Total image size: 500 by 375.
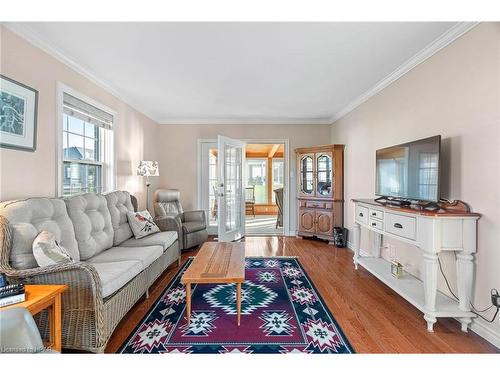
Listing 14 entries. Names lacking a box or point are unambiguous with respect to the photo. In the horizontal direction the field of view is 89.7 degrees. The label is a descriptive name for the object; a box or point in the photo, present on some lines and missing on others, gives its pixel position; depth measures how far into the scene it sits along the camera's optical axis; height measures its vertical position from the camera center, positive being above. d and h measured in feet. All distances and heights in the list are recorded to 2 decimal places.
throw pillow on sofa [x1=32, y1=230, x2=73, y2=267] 5.57 -1.60
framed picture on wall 6.21 +1.73
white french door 15.02 -0.40
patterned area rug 5.84 -3.77
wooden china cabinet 15.06 -0.31
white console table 6.16 -1.52
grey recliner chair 13.34 -1.95
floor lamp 13.62 +0.76
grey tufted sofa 5.28 -2.09
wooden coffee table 6.57 -2.46
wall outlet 5.69 -2.55
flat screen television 6.94 +0.49
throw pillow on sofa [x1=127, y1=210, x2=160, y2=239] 10.22 -1.75
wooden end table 4.56 -2.25
